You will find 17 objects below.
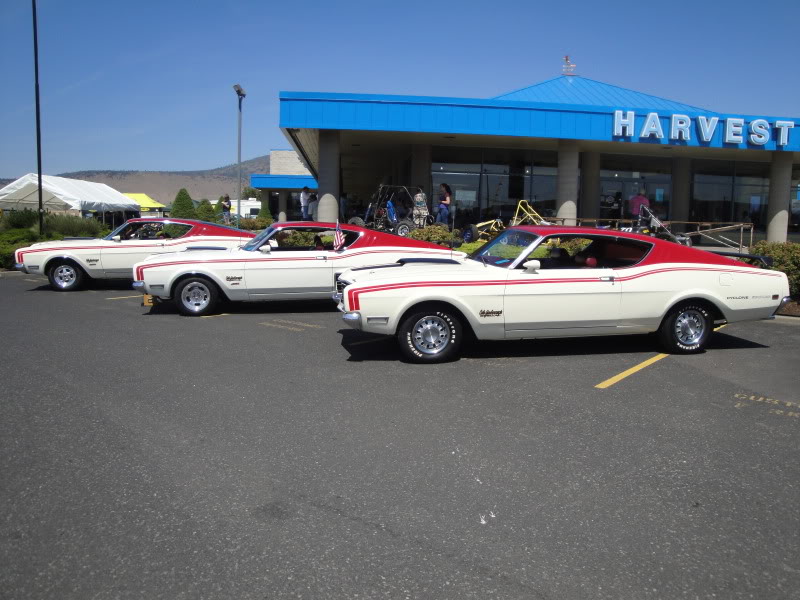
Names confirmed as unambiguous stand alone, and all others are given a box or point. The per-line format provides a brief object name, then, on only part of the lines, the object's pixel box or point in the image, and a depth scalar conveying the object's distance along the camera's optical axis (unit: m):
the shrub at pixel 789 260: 11.48
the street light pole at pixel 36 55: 22.20
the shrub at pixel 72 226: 23.47
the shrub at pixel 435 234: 17.14
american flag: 10.82
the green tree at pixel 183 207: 63.86
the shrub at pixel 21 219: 23.81
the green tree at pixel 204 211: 62.34
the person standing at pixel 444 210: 20.30
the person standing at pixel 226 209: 30.80
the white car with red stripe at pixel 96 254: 13.39
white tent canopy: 34.84
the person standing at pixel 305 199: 24.18
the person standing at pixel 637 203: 21.43
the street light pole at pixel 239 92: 28.03
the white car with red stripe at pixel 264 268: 10.29
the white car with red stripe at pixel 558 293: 7.16
